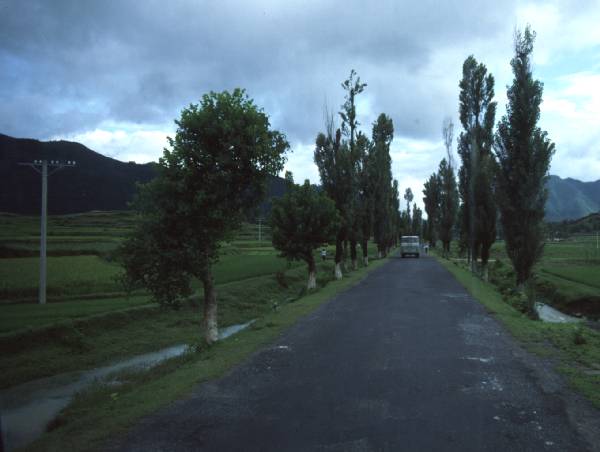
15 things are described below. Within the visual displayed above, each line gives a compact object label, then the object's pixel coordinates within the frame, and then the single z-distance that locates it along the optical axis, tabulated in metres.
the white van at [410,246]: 64.38
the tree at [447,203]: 58.25
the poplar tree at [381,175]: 45.53
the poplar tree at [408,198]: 114.26
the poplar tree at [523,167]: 22.72
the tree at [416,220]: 122.44
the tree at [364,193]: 38.19
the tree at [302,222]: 26.45
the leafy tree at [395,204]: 74.83
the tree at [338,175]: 31.95
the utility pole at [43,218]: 19.69
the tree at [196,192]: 13.06
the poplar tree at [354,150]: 36.88
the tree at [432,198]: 73.10
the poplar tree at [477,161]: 34.41
